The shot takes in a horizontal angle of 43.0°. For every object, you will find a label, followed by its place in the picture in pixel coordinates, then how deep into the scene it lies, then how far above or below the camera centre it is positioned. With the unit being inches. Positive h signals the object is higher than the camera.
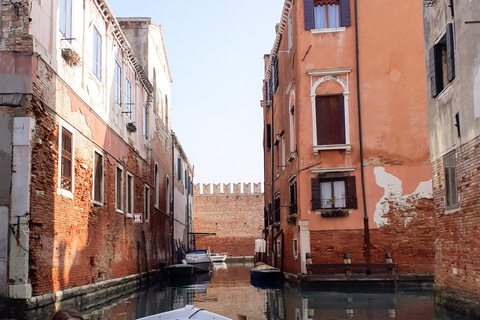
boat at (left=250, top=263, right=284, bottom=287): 762.7 -59.0
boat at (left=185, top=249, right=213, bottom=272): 1120.2 -53.6
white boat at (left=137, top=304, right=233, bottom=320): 187.8 -25.9
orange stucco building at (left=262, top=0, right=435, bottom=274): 646.5 +99.9
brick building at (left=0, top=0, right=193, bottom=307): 377.1 +65.5
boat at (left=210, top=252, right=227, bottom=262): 1714.2 -74.7
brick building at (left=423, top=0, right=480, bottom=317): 359.6 +54.4
